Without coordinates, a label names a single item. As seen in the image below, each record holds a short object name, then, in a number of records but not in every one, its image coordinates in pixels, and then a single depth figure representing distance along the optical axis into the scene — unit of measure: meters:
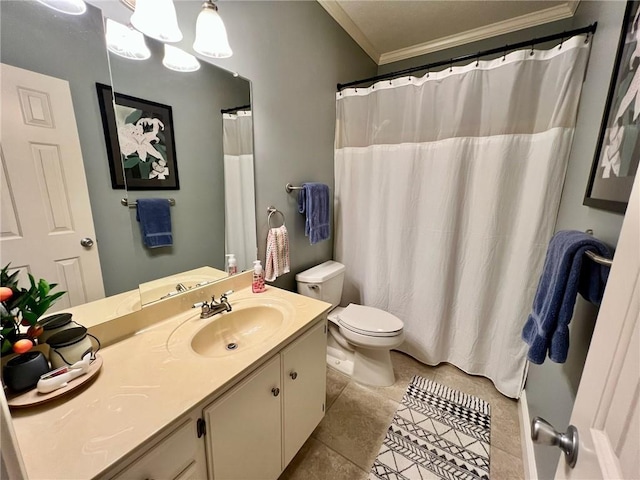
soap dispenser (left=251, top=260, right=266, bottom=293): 1.40
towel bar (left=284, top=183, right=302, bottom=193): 1.67
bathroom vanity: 0.58
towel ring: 1.58
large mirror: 0.71
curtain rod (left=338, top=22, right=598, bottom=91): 1.25
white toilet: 1.70
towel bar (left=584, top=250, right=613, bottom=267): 0.63
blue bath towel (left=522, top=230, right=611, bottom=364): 0.73
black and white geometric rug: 1.29
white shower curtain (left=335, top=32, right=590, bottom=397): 1.47
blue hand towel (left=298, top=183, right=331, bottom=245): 1.74
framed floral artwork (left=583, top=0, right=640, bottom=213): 0.72
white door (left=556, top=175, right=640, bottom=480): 0.36
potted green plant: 0.65
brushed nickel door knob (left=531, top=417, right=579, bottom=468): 0.49
